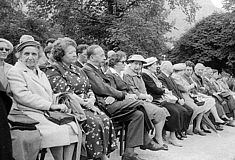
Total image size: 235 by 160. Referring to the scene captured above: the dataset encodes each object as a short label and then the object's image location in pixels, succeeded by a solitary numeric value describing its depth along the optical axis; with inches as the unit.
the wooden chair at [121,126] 187.5
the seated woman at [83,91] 156.0
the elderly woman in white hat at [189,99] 268.1
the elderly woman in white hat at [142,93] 209.5
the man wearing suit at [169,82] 256.3
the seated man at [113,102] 184.1
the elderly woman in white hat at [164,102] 232.5
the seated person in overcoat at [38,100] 133.8
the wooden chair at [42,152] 135.7
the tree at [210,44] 681.6
